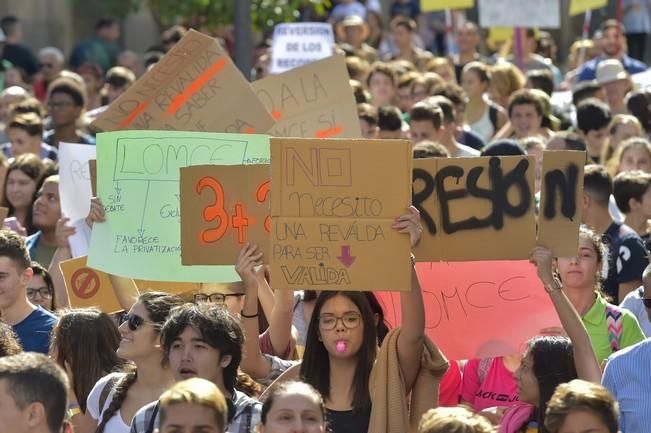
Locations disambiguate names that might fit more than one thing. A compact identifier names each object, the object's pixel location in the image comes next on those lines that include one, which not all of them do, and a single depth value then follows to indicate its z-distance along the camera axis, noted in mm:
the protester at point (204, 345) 12719
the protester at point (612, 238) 16812
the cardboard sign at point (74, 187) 18156
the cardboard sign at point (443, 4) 30797
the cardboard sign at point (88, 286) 16266
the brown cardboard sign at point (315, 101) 18672
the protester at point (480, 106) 26375
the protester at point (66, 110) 24703
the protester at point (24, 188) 20031
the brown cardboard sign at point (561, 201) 13461
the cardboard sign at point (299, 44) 29797
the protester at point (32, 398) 10727
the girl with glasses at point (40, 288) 16562
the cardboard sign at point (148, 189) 15445
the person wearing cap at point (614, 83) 27141
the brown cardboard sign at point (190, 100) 17359
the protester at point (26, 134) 23312
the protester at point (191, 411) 10703
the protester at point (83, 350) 13984
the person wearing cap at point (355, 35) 35250
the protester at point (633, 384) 12398
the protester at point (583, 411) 10852
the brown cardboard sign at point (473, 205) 13758
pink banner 13977
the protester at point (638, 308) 15535
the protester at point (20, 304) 15148
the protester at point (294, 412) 11305
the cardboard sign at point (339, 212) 13148
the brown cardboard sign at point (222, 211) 14320
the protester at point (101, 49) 39469
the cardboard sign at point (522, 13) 30641
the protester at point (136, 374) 12891
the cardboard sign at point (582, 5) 31755
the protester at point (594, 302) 14430
